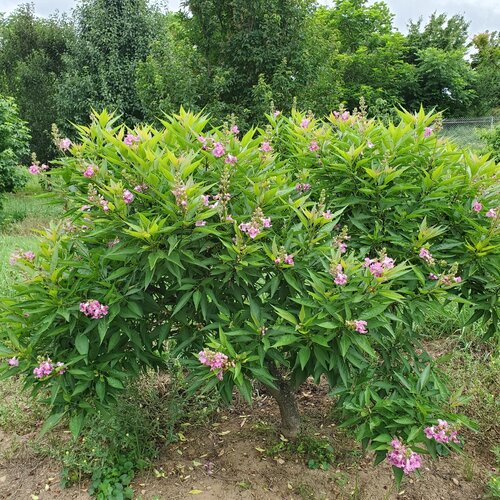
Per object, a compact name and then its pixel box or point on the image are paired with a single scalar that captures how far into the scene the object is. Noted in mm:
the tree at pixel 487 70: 22438
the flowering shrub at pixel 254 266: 1825
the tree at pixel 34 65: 13188
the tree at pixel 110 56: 9891
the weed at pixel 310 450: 2682
